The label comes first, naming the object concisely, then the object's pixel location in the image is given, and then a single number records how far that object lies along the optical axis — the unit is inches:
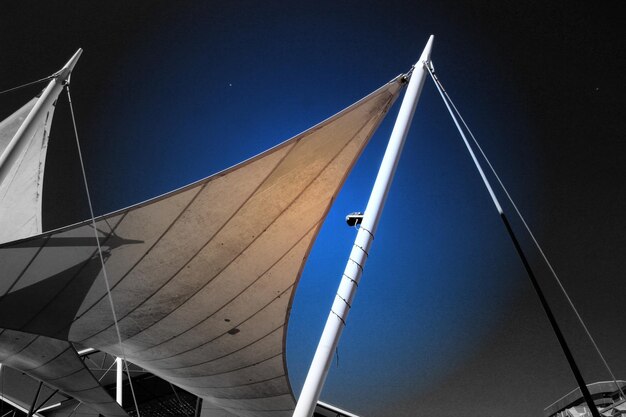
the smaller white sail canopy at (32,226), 296.7
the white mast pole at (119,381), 428.8
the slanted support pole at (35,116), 280.5
